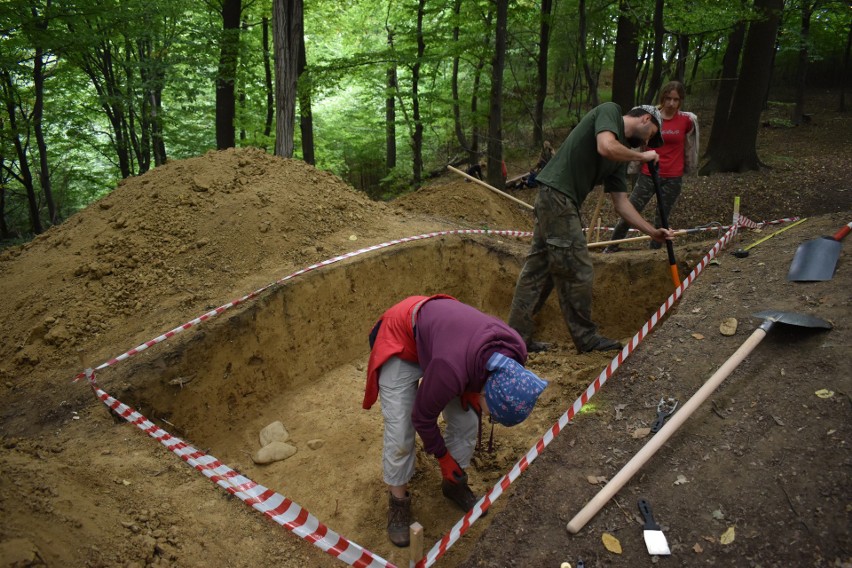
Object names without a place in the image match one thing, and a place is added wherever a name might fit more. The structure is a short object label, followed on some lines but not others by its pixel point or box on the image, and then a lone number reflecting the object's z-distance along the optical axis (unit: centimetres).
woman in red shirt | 564
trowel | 229
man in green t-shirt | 393
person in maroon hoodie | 231
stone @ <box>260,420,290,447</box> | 479
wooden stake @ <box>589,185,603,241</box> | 631
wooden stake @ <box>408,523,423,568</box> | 248
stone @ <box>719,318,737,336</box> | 369
